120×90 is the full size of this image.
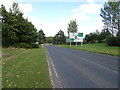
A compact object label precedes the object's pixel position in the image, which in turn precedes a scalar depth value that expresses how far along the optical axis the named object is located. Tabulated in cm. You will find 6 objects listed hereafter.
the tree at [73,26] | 5252
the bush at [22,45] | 2414
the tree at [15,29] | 2209
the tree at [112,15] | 3449
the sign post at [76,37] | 3930
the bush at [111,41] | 3105
